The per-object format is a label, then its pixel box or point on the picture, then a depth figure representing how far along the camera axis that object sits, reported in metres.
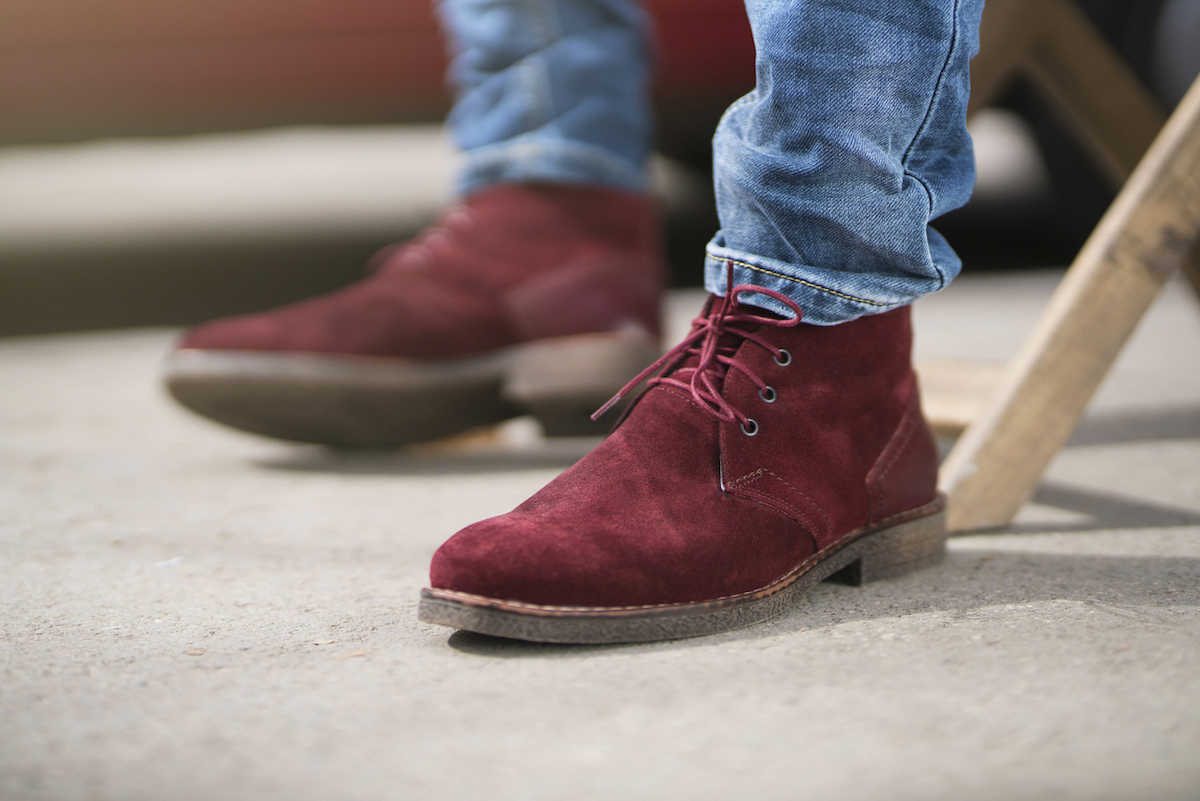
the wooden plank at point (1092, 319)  1.78
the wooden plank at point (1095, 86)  1.97
